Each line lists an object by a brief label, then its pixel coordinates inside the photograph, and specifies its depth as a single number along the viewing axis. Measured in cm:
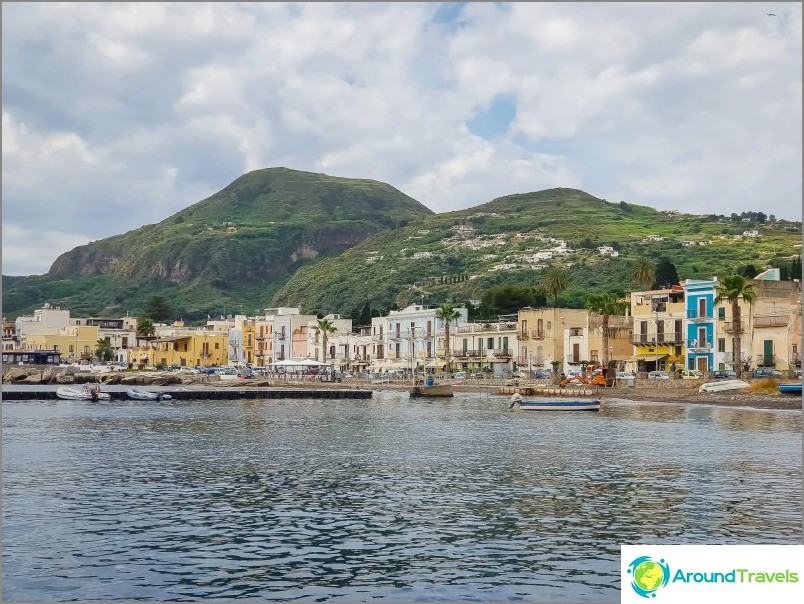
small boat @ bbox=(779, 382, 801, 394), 6844
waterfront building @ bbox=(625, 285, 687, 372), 9000
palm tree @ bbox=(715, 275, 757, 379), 7488
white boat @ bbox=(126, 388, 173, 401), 9006
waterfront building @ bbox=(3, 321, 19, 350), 18502
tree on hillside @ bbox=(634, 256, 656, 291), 11440
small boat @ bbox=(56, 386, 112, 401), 8881
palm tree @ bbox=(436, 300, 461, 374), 11081
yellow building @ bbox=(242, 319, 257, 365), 15688
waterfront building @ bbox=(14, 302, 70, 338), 18725
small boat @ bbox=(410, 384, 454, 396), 9294
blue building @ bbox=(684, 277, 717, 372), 8525
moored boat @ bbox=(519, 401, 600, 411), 6975
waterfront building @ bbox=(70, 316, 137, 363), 18011
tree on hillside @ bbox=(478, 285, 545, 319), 12962
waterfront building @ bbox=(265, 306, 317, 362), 14412
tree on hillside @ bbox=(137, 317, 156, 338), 16612
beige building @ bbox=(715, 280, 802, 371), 7806
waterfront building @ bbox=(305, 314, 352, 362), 13700
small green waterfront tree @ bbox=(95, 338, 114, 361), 17489
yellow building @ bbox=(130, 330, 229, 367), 16288
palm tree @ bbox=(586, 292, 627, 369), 9375
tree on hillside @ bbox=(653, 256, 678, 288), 12825
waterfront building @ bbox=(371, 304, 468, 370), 11925
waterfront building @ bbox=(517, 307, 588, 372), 10331
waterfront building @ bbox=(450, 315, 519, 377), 10938
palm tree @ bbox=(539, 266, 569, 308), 11681
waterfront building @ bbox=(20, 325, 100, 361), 18050
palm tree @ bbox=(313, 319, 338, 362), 12762
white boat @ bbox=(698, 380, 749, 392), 7422
